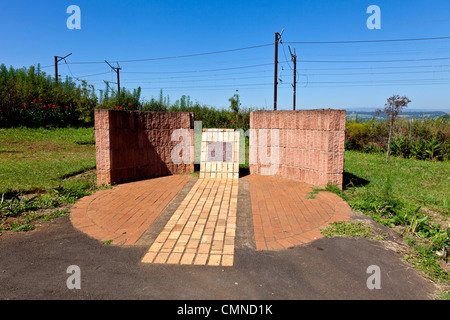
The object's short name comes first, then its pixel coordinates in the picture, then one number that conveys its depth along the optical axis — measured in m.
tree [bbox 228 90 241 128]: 22.17
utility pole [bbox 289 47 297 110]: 28.03
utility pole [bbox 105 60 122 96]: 28.92
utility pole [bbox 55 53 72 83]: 25.34
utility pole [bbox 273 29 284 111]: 20.11
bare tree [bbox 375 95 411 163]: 11.80
